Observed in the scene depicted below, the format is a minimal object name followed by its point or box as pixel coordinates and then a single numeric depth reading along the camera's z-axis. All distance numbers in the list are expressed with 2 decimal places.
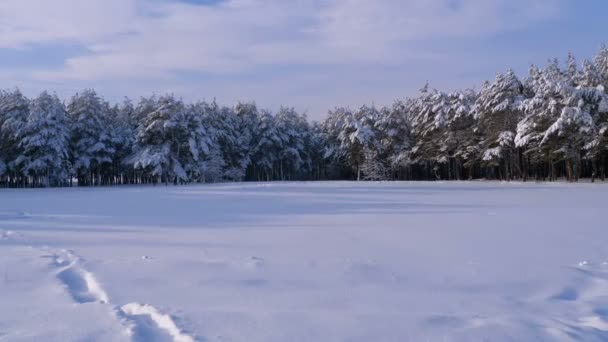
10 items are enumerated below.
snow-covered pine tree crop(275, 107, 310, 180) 62.31
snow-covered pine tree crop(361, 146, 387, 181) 55.82
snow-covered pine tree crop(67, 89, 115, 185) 47.12
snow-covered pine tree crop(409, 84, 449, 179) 49.56
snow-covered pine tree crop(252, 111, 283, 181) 60.56
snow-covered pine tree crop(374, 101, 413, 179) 56.88
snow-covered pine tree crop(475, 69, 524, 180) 41.12
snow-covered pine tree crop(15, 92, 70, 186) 42.41
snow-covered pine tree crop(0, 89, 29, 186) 43.16
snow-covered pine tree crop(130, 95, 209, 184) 46.25
